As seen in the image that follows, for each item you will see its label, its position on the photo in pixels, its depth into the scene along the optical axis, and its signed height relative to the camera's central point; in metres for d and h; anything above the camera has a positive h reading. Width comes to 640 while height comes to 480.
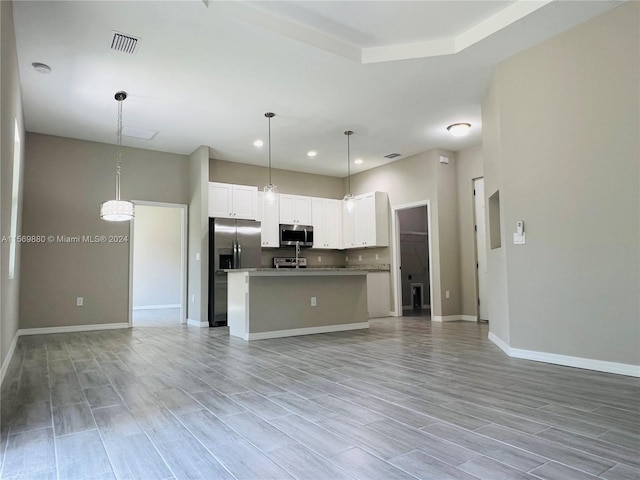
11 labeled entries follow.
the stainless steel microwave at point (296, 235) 7.86 +0.54
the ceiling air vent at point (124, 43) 3.53 +2.00
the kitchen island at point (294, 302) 5.05 -0.54
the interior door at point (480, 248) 6.68 +0.18
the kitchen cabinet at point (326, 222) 8.29 +0.83
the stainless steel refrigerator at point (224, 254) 6.51 +0.16
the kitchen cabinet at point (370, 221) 7.73 +0.78
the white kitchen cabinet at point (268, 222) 7.66 +0.78
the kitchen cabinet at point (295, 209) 7.93 +1.05
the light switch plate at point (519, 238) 3.88 +0.19
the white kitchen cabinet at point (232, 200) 6.92 +1.11
